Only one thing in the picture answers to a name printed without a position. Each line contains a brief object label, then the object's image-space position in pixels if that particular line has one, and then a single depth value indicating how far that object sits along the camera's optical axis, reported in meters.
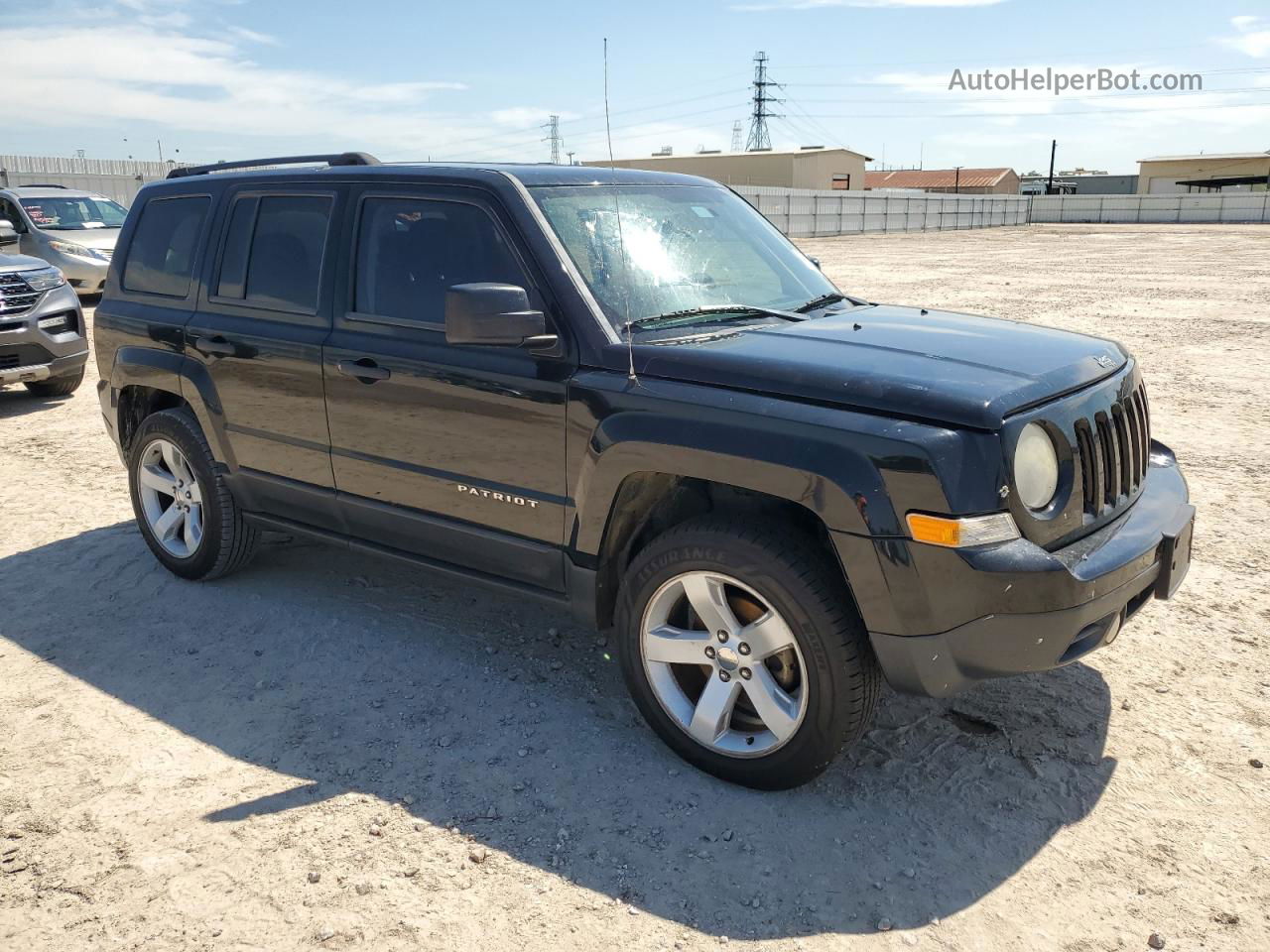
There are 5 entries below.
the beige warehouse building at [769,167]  60.59
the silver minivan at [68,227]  15.01
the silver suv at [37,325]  9.00
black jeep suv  2.91
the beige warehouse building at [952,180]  86.94
